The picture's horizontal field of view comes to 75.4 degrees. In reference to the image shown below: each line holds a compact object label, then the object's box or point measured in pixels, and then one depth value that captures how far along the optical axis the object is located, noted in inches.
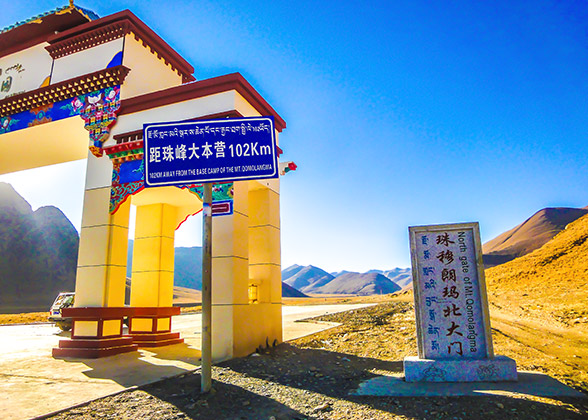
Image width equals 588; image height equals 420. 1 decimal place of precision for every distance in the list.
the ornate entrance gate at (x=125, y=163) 332.2
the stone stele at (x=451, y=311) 212.7
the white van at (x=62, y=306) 598.2
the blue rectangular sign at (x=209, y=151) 213.9
